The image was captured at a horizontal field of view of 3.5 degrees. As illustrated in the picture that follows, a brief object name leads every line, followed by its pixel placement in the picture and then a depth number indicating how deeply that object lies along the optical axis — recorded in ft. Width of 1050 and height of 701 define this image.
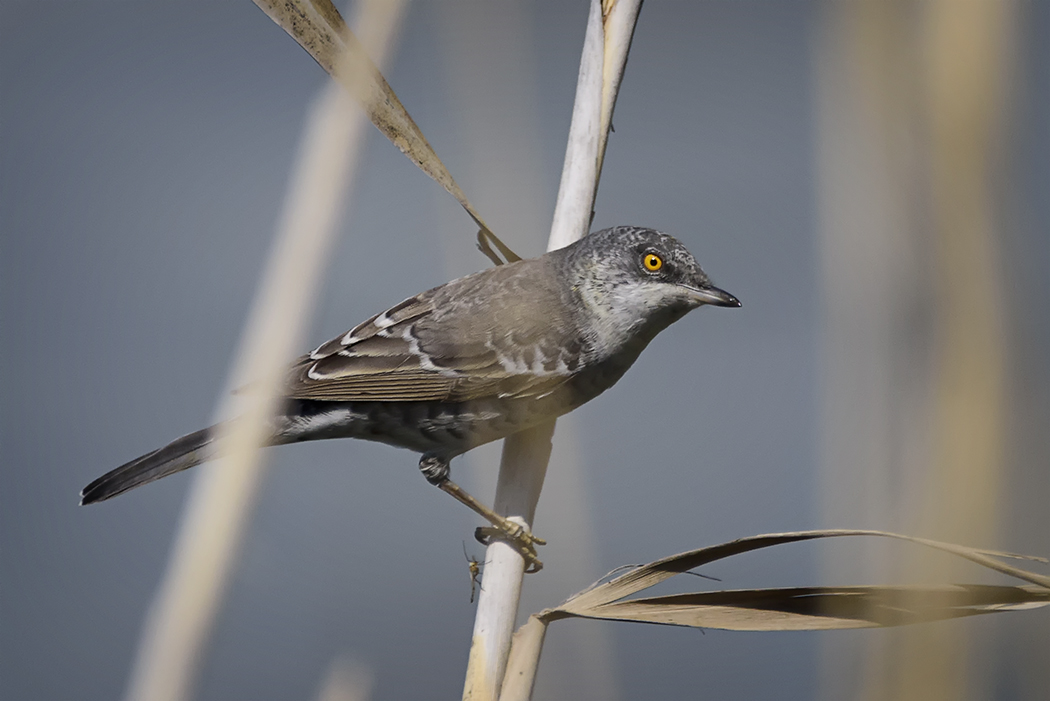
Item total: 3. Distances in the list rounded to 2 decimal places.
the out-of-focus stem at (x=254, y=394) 12.17
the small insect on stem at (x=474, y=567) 12.91
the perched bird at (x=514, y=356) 12.95
